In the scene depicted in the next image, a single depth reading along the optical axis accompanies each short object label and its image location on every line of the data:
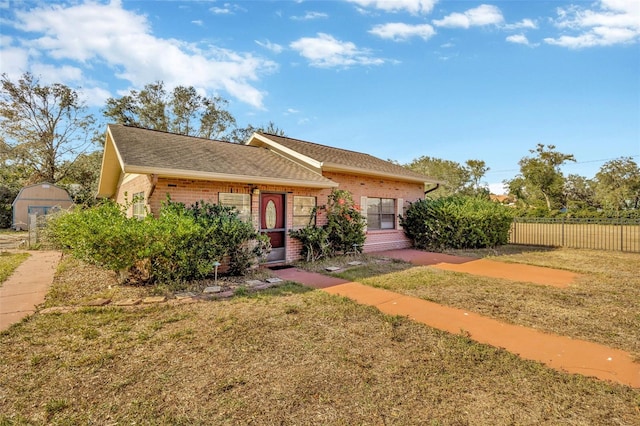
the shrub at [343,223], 9.73
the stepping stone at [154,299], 5.25
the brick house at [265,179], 7.06
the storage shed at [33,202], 21.11
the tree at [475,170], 35.84
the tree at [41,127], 25.06
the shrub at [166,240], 5.70
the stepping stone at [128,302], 5.11
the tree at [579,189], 38.93
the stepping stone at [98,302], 5.09
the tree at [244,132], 31.44
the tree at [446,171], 33.03
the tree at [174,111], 27.38
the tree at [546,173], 35.72
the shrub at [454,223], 11.71
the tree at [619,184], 34.19
